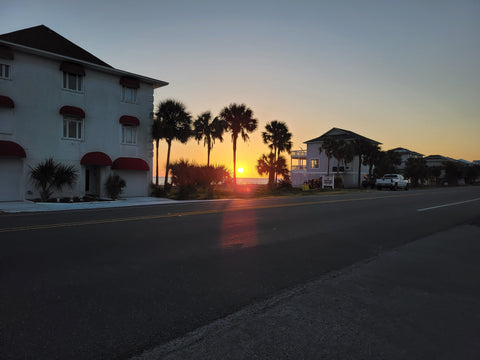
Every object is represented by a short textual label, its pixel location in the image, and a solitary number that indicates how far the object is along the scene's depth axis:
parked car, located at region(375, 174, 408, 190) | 41.78
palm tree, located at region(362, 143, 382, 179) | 49.38
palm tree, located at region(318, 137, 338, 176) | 48.22
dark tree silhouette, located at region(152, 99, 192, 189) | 27.41
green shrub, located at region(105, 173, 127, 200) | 21.14
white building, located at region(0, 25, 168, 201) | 19.14
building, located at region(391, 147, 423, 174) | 74.75
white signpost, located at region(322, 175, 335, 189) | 41.71
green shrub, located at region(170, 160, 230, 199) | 28.41
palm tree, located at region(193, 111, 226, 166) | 40.16
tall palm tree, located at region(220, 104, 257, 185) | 43.06
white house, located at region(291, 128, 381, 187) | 52.28
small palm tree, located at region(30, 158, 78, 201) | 19.42
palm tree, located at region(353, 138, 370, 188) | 48.91
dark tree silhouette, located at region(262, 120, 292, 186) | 45.19
